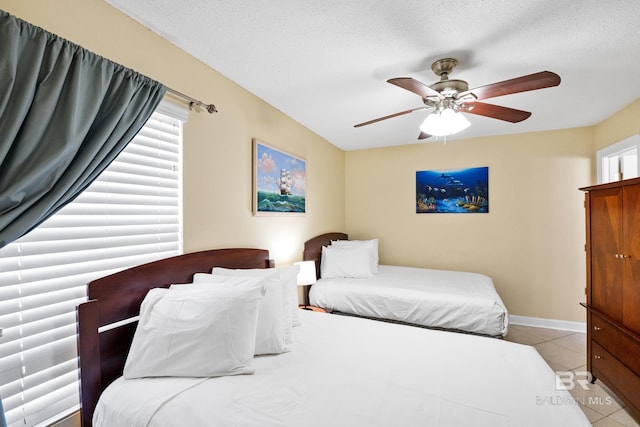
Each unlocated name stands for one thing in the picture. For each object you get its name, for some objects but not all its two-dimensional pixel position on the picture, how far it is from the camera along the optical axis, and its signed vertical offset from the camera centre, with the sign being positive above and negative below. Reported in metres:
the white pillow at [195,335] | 1.34 -0.55
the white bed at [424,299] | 2.57 -0.81
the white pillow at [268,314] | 1.60 -0.55
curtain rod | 1.73 +0.73
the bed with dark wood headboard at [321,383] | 1.12 -0.75
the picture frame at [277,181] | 2.57 +0.33
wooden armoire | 1.94 -0.54
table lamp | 2.86 -0.57
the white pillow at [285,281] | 1.95 -0.45
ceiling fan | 1.70 +0.76
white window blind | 1.20 -0.21
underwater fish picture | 3.87 +0.31
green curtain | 1.04 +0.39
